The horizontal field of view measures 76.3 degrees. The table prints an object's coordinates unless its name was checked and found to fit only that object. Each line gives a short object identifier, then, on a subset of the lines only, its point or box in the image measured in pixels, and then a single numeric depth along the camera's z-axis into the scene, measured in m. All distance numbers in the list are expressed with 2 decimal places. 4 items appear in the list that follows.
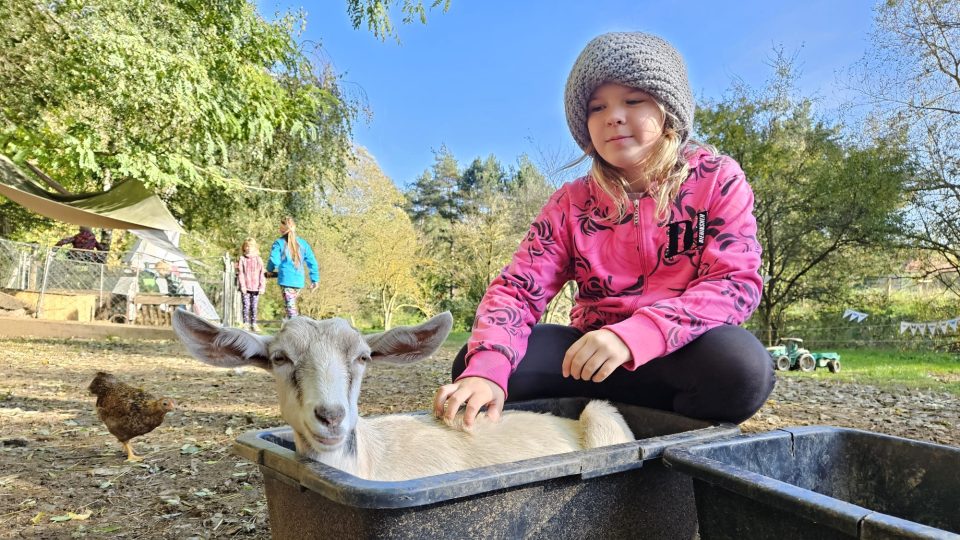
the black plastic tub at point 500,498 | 1.12
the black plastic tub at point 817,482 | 1.13
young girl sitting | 1.77
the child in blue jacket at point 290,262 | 8.89
